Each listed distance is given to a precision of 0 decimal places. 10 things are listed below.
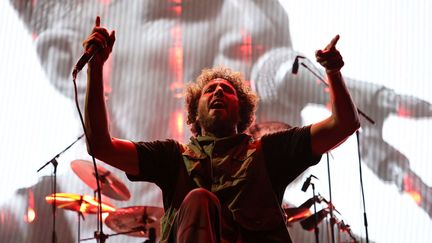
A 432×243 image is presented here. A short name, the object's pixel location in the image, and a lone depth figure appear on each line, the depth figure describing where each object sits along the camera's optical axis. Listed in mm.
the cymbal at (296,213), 6989
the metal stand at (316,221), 6903
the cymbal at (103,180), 7392
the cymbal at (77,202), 7470
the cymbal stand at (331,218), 6871
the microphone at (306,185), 6845
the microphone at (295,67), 7170
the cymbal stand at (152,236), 7138
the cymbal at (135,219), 7570
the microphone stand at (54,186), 7550
